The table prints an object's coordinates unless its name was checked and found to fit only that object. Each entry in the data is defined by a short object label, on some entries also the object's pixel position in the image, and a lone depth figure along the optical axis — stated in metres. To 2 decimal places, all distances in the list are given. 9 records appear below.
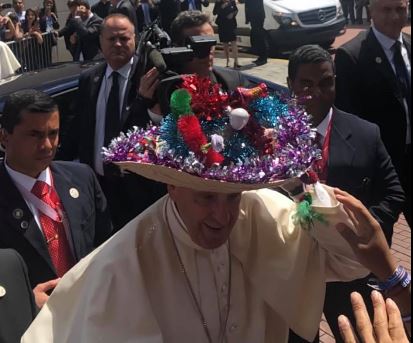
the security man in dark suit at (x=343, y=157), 3.19
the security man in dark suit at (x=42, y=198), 2.95
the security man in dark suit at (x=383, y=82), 4.25
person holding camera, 3.37
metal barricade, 11.12
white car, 13.07
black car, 4.95
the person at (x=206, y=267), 2.03
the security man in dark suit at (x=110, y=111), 4.18
